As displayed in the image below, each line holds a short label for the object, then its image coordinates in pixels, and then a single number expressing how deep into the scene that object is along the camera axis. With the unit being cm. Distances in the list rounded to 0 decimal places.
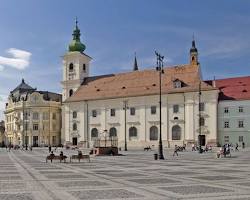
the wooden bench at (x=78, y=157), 1768
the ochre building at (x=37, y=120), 5906
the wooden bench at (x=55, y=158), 1753
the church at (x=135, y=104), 4166
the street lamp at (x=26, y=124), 5827
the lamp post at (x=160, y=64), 1952
